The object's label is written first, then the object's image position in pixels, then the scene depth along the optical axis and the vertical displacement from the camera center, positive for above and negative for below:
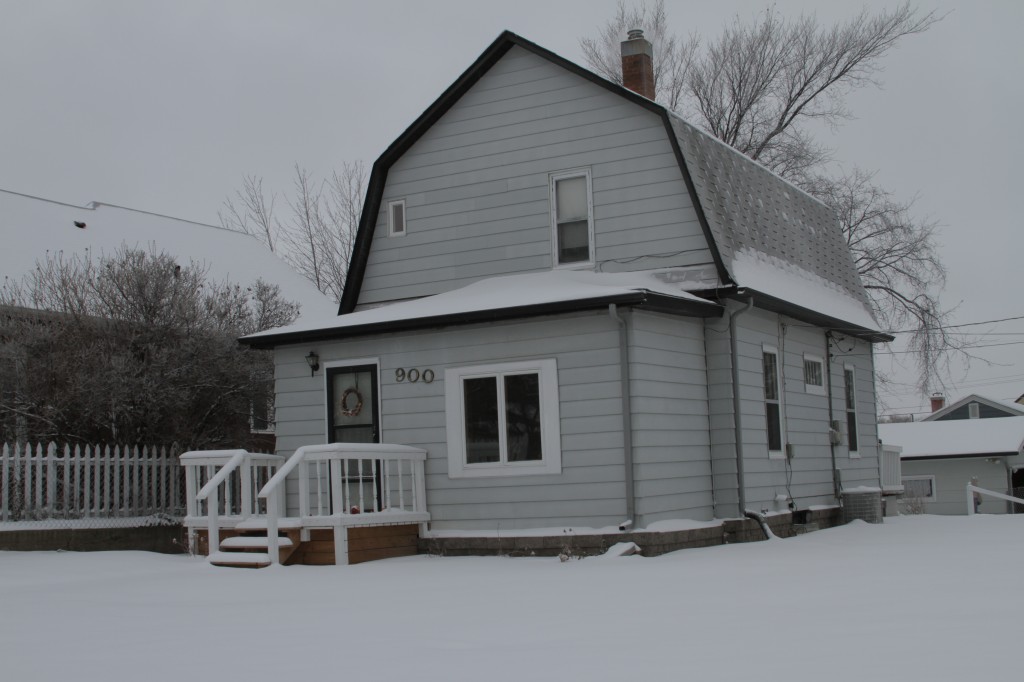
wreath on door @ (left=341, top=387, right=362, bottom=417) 13.48 +0.61
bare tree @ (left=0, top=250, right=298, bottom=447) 15.41 +1.48
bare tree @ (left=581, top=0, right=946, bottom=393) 27.59 +8.57
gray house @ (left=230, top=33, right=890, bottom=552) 12.02 +1.47
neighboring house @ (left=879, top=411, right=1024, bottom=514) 36.17 -0.90
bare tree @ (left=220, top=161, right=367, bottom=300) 32.84 +6.21
